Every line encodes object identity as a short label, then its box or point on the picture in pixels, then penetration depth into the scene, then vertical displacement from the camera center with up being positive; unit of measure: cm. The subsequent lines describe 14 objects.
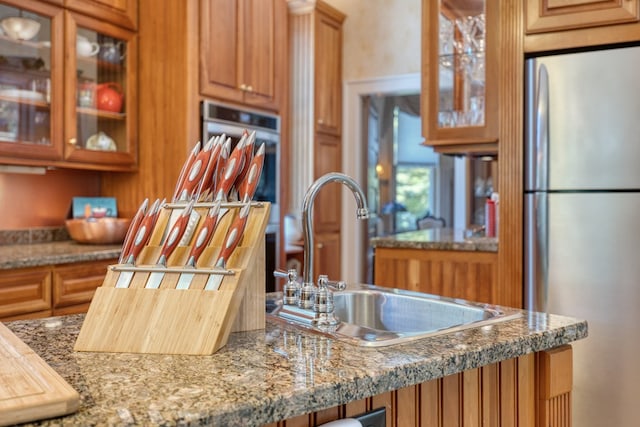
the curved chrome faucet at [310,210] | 121 -1
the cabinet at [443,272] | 237 -29
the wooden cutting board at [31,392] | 62 -21
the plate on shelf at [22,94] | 255 +53
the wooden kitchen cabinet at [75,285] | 236 -33
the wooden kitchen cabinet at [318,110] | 434 +77
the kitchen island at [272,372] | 68 -24
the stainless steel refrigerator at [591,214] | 204 -2
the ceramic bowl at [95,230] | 281 -11
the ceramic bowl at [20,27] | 254 +83
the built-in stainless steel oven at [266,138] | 304 +40
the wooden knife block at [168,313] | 91 -17
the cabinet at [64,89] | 255 +58
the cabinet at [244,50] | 297 +89
